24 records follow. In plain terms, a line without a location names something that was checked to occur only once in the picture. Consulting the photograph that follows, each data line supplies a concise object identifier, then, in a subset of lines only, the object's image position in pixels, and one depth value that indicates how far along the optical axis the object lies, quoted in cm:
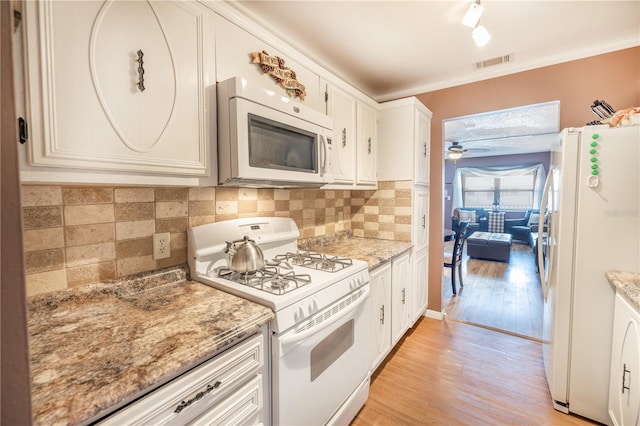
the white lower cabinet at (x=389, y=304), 189
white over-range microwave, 116
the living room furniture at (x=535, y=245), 484
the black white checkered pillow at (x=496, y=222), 713
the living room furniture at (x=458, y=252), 345
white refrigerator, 145
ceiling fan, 506
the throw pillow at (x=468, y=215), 770
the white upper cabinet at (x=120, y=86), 75
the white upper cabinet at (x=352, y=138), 197
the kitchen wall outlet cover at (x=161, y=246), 129
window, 709
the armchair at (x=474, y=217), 740
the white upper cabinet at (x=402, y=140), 242
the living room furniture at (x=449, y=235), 387
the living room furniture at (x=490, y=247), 514
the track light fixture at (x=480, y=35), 157
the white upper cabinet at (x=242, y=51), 121
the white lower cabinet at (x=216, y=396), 68
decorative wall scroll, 136
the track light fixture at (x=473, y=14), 145
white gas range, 108
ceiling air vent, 220
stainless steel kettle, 130
